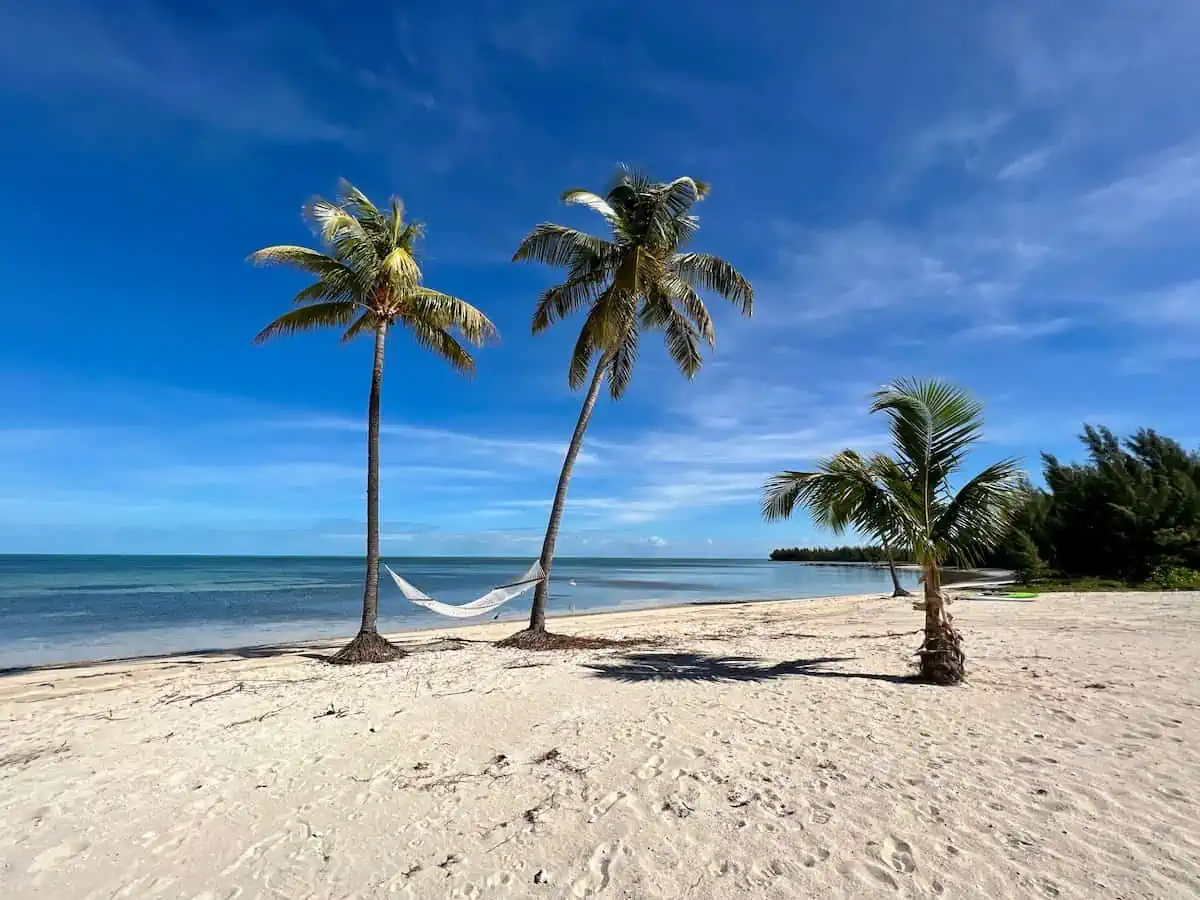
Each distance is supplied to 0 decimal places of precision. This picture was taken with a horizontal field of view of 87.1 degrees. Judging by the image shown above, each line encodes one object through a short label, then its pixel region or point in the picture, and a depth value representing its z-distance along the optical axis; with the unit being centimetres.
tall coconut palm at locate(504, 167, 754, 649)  974
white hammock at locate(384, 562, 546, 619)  1015
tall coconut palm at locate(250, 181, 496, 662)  871
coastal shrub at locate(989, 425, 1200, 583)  1869
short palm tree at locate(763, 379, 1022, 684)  615
